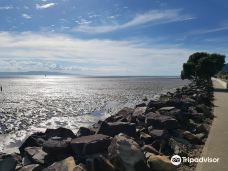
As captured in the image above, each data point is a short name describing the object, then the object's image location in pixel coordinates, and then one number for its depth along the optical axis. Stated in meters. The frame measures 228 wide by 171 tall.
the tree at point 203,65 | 32.42
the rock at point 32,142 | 7.48
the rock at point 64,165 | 5.41
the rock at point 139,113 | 10.13
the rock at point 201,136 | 8.19
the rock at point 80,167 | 5.35
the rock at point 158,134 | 7.54
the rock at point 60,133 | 8.20
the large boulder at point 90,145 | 6.15
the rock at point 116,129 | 7.79
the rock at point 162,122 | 8.68
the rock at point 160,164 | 5.94
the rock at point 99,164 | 5.56
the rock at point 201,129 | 9.04
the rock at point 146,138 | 7.70
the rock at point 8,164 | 5.87
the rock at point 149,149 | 6.75
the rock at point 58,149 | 6.34
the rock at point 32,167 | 5.76
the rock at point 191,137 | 8.01
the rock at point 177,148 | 6.87
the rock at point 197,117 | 10.95
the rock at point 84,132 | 8.10
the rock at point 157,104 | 12.12
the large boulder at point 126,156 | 5.63
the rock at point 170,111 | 10.09
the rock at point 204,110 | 12.02
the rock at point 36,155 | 6.24
